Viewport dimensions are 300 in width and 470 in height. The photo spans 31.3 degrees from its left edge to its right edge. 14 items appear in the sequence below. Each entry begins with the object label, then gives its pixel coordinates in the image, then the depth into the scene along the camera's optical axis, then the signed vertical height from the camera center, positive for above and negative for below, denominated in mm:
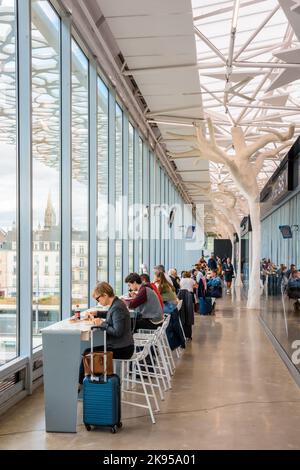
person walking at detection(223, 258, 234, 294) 22847 -1117
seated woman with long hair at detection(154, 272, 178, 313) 8149 -678
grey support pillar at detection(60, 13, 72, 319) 7109 +1223
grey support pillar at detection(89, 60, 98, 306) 8562 +1182
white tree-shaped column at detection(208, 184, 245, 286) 26594 +2281
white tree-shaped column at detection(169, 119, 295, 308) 13750 +2211
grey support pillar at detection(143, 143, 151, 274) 15187 +1405
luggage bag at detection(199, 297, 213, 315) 14113 -1518
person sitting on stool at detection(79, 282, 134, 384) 4887 -739
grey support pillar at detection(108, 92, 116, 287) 10117 +1260
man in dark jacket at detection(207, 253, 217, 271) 25891 -757
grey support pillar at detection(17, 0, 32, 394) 5660 +1143
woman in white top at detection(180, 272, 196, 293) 11029 -692
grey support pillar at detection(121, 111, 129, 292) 11797 +1050
